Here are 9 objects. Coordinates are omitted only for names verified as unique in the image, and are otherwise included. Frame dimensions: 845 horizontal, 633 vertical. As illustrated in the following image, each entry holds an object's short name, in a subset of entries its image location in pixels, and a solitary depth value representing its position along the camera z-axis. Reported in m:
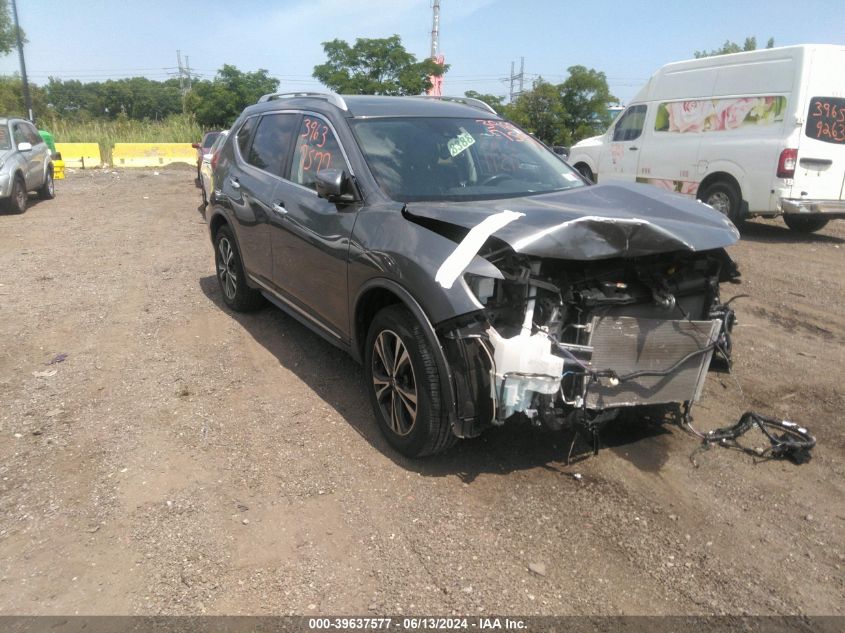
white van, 9.60
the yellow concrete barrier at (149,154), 25.02
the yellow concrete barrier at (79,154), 23.94
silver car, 12.11
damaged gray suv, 3.07
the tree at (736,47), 35.53
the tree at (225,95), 36.19
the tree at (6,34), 35.56
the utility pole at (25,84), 27.02
